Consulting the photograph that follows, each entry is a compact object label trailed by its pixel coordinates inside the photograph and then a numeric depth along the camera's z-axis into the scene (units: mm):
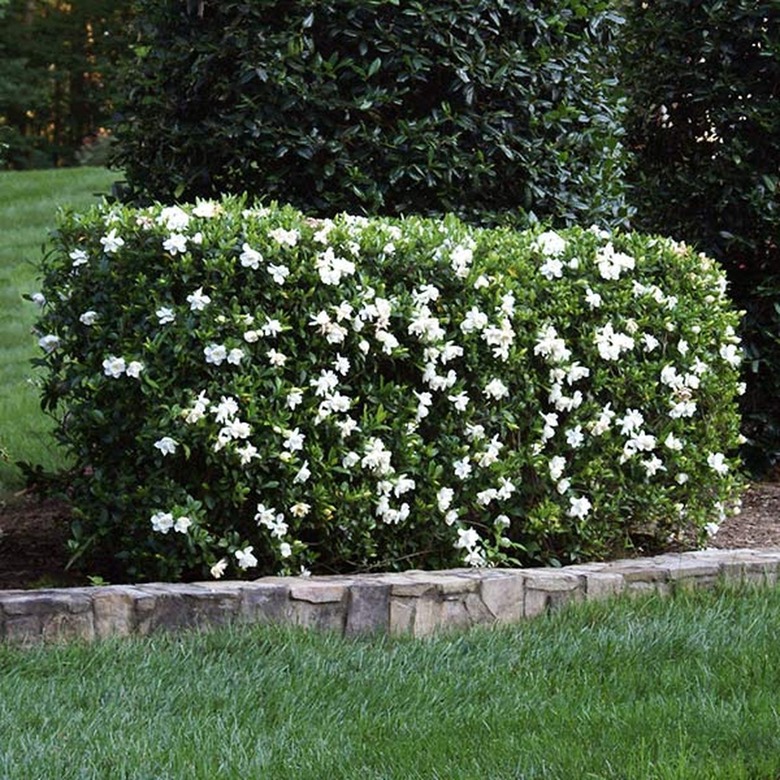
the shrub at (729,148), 13583
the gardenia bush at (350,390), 8613
